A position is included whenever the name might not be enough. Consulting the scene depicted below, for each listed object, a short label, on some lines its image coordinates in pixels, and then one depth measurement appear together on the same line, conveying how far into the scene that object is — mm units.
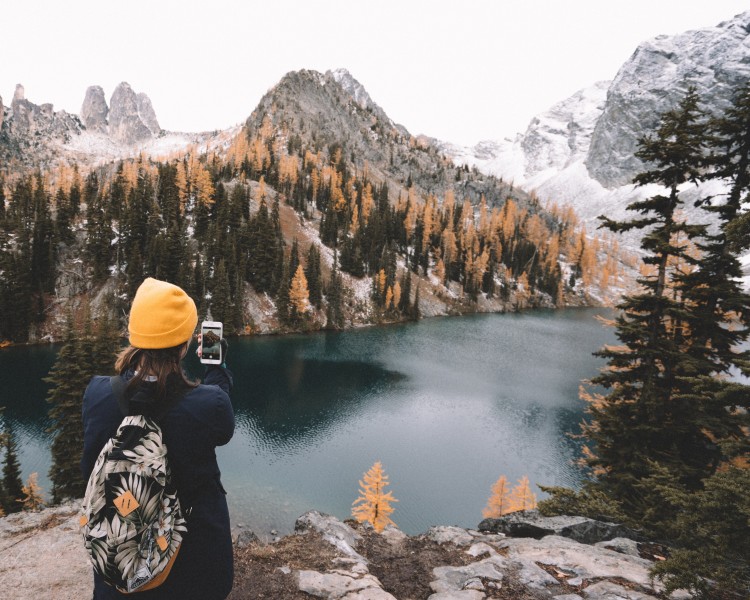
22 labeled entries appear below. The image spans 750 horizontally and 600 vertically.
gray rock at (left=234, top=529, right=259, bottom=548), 7948
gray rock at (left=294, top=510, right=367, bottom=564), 8039
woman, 2451
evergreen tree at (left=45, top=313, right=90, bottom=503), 19672
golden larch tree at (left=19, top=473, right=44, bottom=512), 19891
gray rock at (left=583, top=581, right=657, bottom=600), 5887
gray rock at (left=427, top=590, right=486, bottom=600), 6156
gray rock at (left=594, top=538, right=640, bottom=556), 7970
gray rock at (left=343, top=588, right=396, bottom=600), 5938
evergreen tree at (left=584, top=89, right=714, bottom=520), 11641
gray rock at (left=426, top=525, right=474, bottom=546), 8852
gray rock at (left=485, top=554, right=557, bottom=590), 6566
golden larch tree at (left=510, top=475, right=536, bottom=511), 22391
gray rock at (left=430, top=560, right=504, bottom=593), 6664
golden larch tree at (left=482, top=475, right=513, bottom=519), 22766
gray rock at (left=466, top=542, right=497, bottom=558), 8031
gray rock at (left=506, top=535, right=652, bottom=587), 6691
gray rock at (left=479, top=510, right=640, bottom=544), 9000
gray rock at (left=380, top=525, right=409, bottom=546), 9172
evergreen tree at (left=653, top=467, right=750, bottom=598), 5277
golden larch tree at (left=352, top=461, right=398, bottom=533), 21552
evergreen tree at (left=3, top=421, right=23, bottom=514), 19547
